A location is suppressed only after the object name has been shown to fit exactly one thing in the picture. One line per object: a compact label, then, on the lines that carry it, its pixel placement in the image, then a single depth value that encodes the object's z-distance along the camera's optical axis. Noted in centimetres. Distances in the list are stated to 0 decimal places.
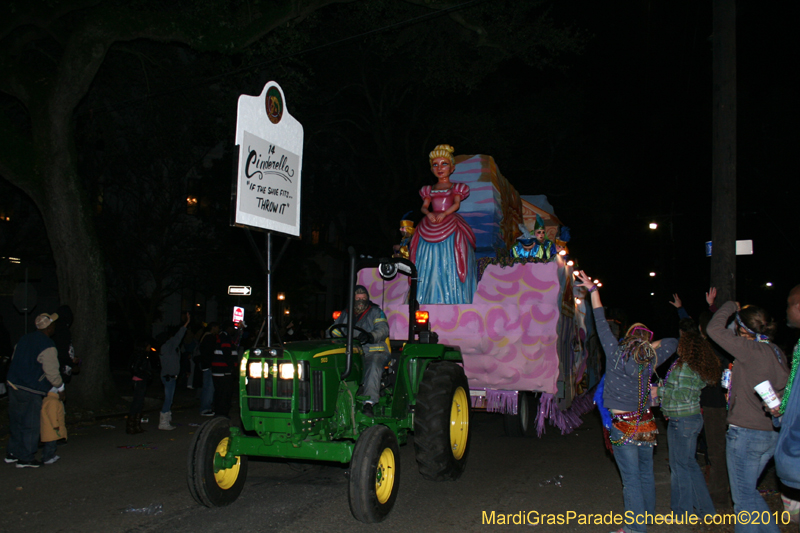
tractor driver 589
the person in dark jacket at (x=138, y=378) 905
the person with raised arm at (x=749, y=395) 402
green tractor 496
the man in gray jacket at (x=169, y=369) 959
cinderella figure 884
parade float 830
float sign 520
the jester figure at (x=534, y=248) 872
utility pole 771
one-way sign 1291
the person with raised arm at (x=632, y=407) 456
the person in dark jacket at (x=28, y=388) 684
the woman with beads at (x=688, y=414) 503
